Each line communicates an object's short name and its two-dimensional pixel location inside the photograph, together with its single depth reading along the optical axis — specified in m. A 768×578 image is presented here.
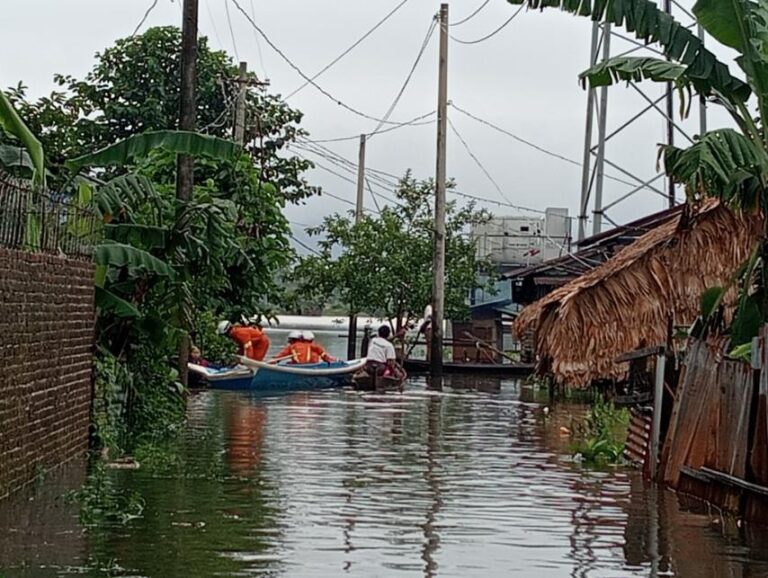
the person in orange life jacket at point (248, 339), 36.22
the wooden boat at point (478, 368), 44.44
